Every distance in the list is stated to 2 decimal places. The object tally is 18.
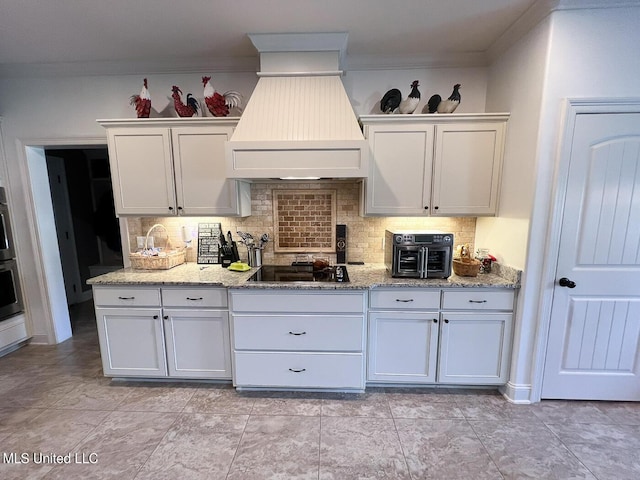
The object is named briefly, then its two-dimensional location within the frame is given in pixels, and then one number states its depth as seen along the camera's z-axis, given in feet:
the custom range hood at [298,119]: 6.52
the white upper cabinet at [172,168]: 7.53
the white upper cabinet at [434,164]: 7.24
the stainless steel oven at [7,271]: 8.95
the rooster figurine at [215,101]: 7.57
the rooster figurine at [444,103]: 7.29
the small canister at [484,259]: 7.66
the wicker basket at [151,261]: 8.07
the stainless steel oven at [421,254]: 7.13
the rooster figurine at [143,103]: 7.69
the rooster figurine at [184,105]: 7.69
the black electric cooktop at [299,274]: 7.41
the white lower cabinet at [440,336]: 6.93
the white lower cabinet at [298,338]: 6.89
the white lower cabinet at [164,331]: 7.22
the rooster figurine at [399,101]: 7.31
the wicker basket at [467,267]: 7.28
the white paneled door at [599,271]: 5.98
